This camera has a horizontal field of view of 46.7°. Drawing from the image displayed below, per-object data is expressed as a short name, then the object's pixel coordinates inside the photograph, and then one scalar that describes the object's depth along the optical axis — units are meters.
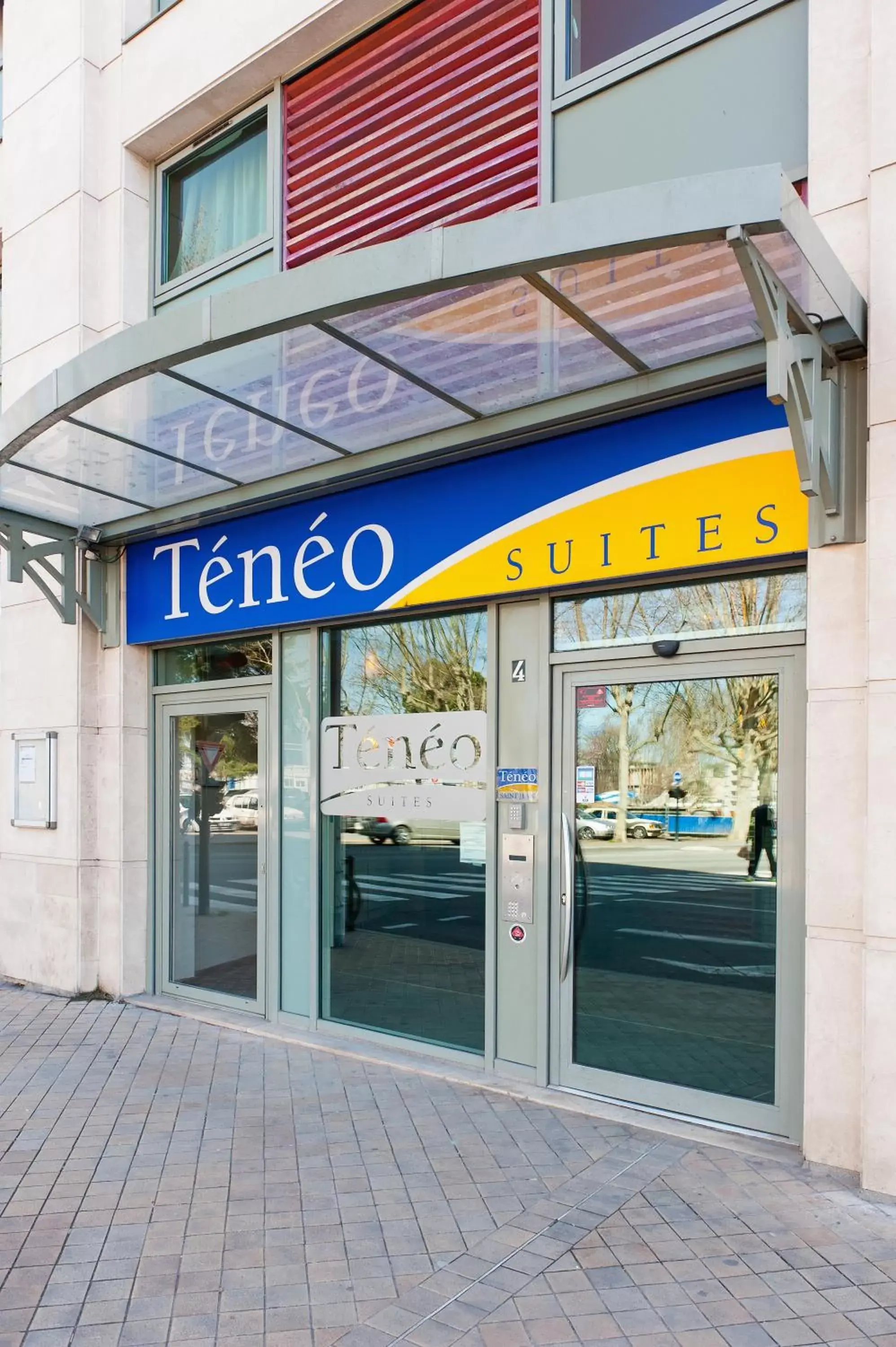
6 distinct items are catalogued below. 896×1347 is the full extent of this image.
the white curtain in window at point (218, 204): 7.09
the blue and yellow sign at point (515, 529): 4.67
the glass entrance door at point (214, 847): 7.05
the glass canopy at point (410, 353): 3.76
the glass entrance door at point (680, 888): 4.72
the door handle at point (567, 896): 5.34
